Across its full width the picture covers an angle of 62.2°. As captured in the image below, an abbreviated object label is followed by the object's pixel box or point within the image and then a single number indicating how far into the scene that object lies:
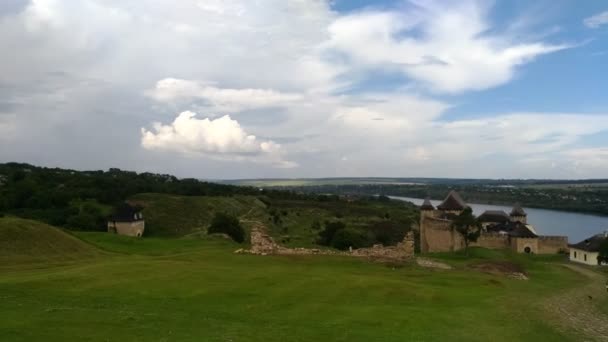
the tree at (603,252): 40.20
